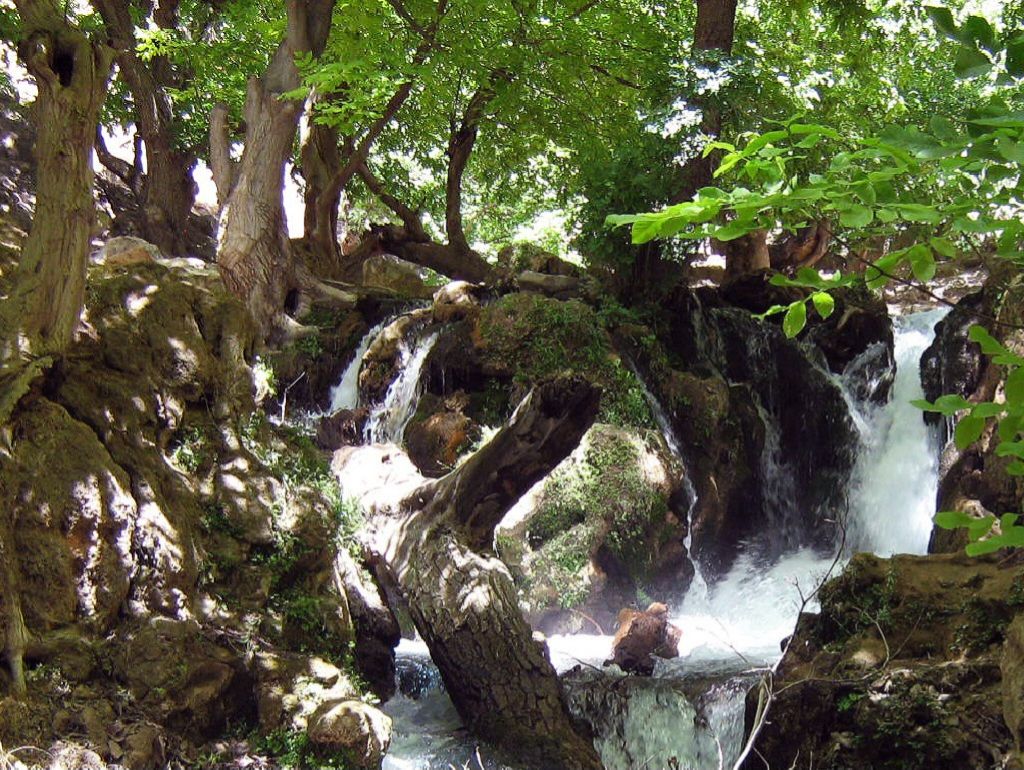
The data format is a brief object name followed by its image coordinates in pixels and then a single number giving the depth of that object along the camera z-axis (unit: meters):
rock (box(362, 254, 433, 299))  19.11
